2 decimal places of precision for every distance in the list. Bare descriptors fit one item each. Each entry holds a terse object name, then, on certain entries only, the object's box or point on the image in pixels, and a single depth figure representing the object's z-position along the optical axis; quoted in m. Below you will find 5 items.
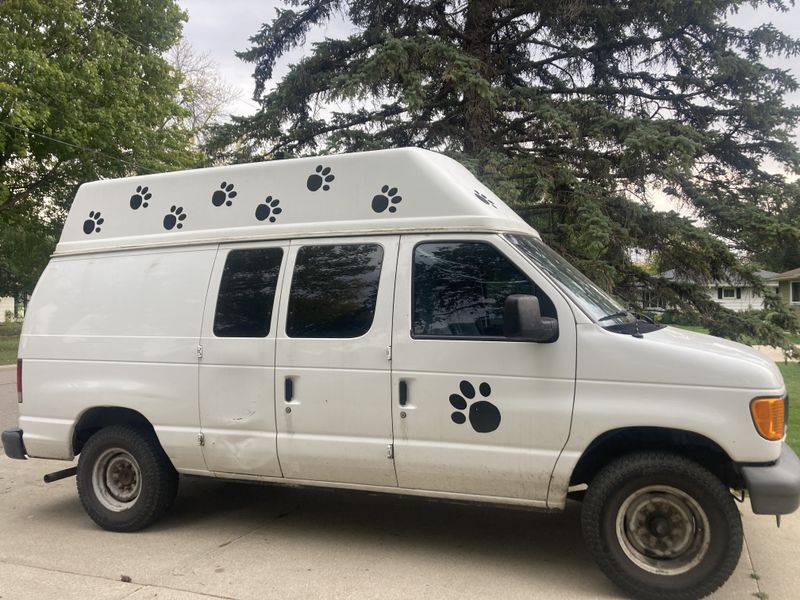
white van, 3.87
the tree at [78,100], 16.72
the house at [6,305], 56.58
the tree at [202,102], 30.81
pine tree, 10.66
